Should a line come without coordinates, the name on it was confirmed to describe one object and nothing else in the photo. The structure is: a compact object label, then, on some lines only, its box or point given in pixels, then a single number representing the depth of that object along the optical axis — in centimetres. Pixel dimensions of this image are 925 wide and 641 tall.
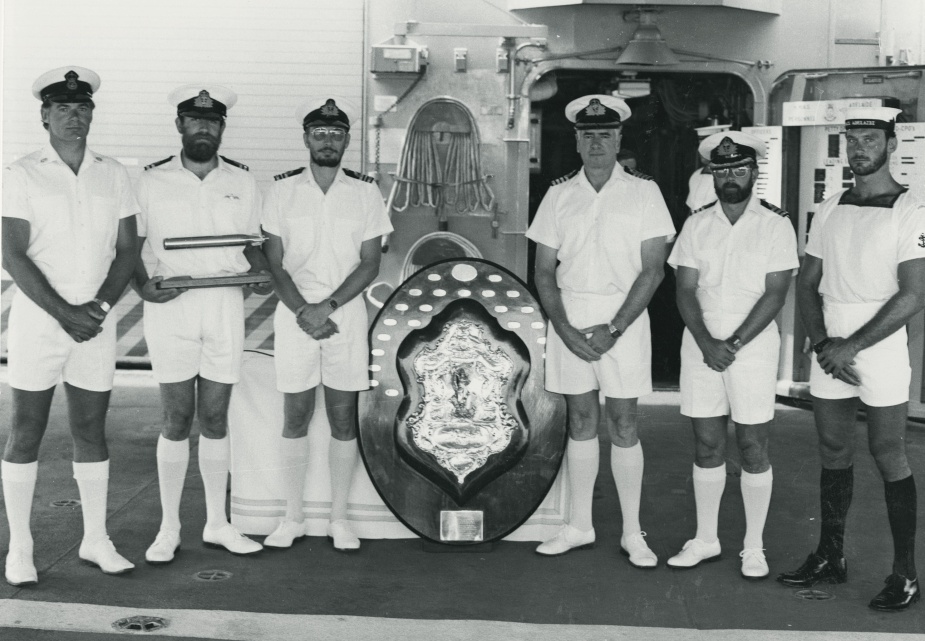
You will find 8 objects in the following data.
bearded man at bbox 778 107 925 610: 375
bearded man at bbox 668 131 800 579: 401
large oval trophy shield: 425
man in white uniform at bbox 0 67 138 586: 381
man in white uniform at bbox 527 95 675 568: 417
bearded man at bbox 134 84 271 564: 411
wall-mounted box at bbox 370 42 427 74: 728
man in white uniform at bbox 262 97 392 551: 421
